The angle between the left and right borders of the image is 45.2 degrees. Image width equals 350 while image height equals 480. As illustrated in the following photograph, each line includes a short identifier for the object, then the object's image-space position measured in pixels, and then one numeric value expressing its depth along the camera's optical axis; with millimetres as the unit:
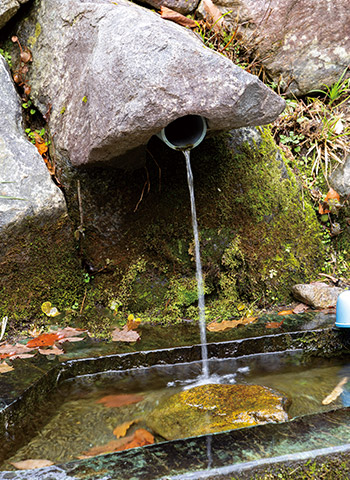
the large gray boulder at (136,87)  2504
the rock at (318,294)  3275
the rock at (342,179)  3945
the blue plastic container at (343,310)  2596
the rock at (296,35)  4375
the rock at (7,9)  3434
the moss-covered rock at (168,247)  3012
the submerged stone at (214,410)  1924
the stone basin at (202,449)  1301
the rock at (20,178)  2824
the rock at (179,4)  4062
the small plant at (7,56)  3582
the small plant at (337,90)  4392
